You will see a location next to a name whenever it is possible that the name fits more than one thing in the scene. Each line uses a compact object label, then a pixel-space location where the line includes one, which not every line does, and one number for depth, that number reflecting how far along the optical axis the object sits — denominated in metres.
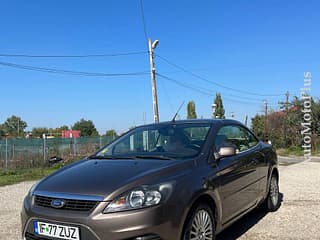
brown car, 2.42
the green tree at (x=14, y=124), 86.86
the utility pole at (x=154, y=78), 15.23
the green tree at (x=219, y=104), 45.69
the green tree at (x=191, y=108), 46.40
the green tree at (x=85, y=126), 78.55
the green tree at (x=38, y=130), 75.06
